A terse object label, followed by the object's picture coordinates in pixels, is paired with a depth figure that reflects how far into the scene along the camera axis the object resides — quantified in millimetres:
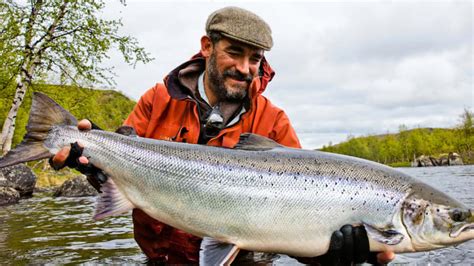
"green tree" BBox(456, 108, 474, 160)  77125
